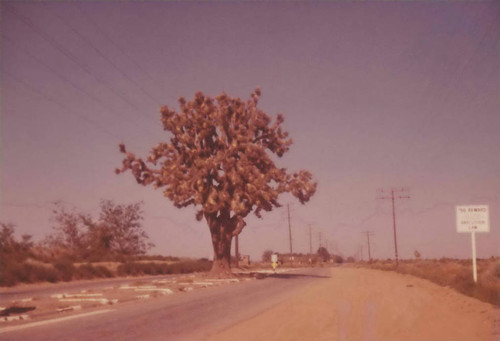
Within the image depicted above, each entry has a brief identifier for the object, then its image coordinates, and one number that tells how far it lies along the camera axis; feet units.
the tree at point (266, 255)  555.53
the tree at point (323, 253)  595.06
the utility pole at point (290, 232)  314.92
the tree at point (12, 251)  110.63
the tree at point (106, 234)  254.47
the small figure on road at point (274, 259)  152.76
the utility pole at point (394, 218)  220.02
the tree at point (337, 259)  560.61
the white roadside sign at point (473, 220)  67.10
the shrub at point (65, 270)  112.68
